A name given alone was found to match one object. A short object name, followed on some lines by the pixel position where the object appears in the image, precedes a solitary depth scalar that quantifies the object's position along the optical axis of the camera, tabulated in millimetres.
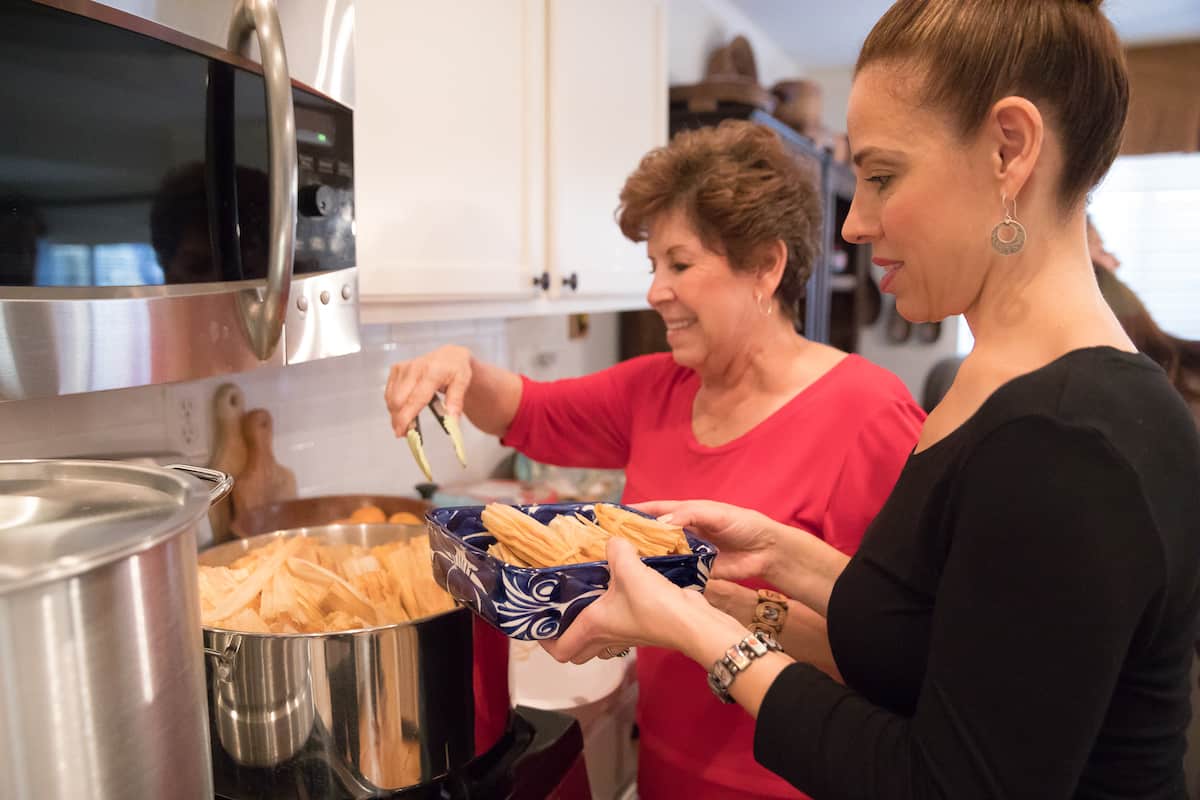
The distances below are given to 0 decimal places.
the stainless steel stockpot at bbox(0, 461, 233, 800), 415
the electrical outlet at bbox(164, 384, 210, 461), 1329
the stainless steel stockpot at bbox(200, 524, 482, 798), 767
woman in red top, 1151
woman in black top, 573
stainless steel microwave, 613
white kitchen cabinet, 1297
